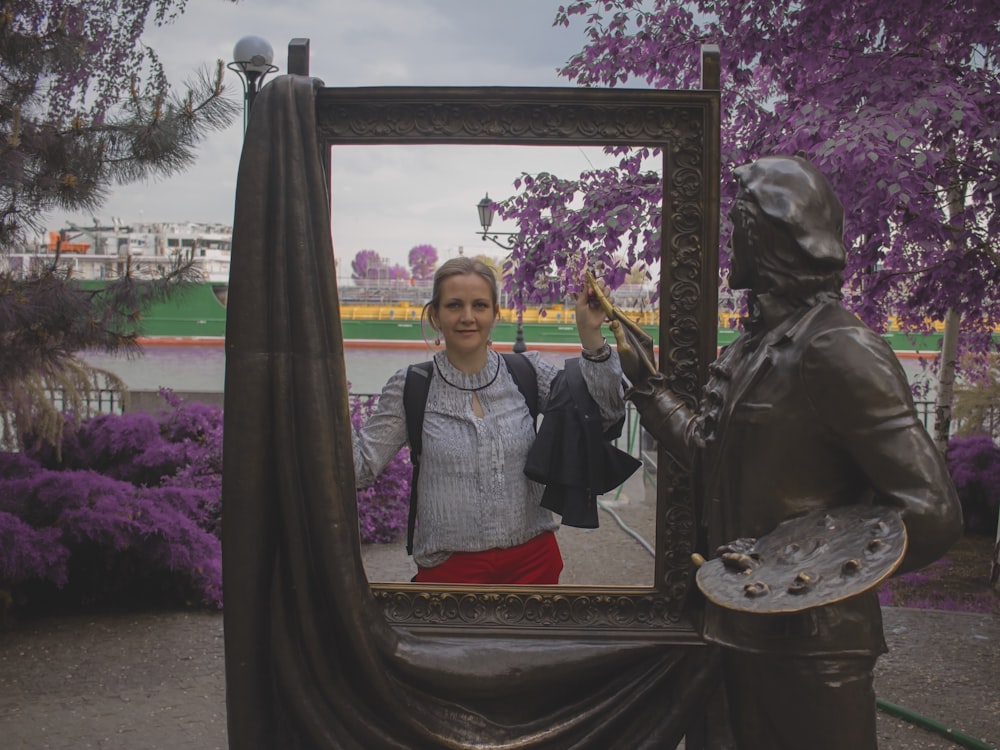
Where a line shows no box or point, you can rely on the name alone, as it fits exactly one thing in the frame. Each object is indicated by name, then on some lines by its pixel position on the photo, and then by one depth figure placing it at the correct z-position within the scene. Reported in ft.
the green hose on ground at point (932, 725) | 14.66
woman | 9.64
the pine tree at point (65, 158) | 17.89
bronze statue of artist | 6.88
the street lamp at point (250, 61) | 22.85
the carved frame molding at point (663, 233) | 9.29
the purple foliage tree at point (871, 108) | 15.40
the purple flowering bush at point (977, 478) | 25.64
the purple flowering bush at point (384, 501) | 12.28
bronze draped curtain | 8.73
